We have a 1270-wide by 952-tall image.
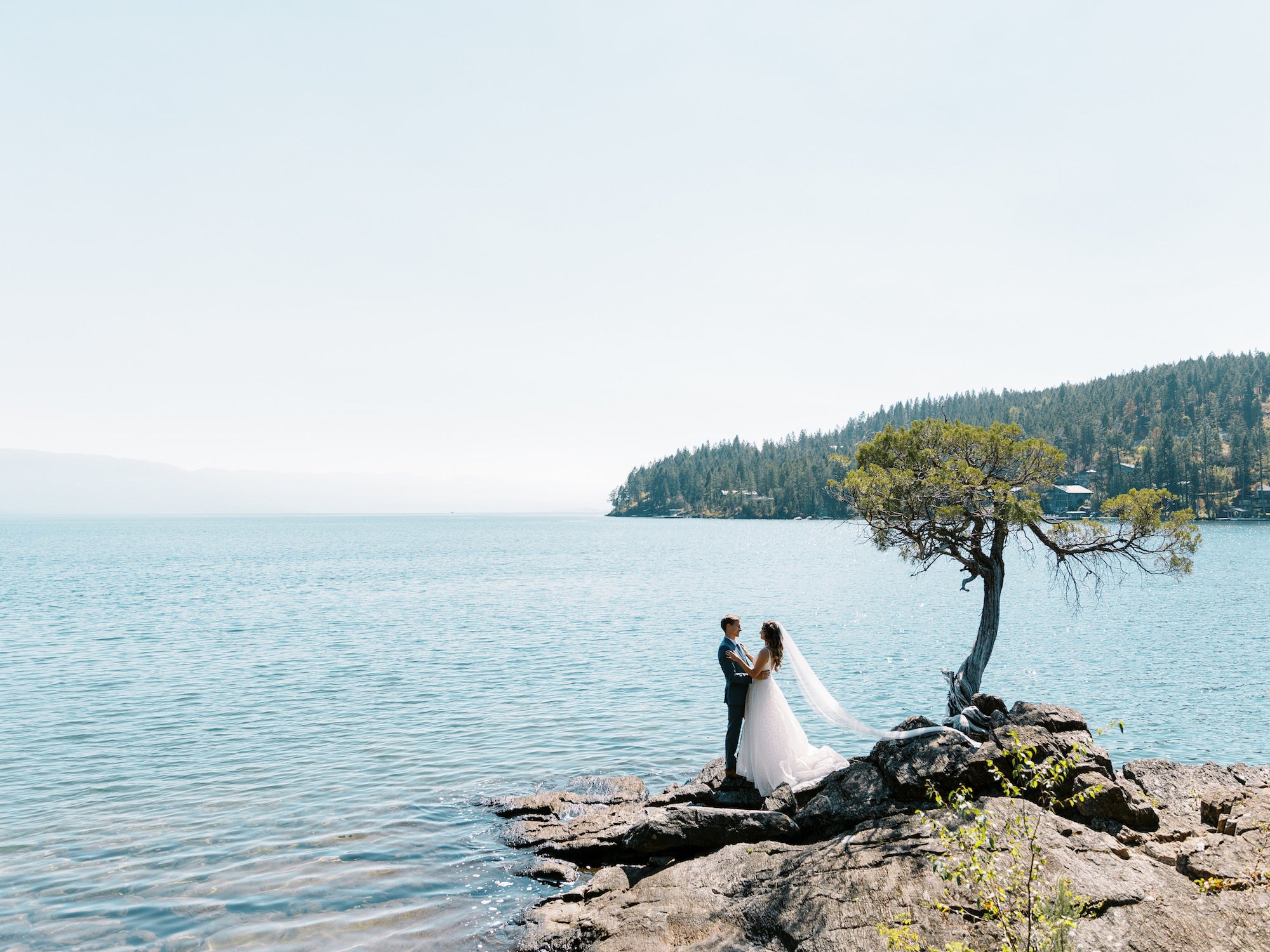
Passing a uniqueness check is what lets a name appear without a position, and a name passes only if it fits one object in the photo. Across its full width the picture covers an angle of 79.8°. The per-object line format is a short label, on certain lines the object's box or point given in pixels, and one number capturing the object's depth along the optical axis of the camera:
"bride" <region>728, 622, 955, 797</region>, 14.24
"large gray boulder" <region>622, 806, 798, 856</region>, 12.71
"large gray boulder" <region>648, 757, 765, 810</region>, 14.25
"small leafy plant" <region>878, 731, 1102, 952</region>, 6.89
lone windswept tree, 16.09
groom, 14.46
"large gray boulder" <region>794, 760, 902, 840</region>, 12.16
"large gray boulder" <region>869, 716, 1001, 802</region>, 12.00
